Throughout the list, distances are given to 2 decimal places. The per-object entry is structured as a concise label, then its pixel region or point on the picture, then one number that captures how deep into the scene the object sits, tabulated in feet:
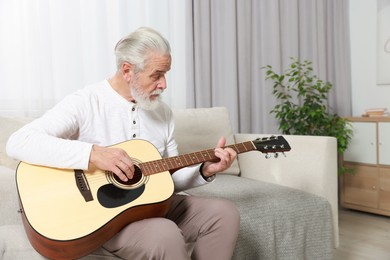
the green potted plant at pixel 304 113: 9.57
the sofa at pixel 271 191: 5.62
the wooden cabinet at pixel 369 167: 9.70
